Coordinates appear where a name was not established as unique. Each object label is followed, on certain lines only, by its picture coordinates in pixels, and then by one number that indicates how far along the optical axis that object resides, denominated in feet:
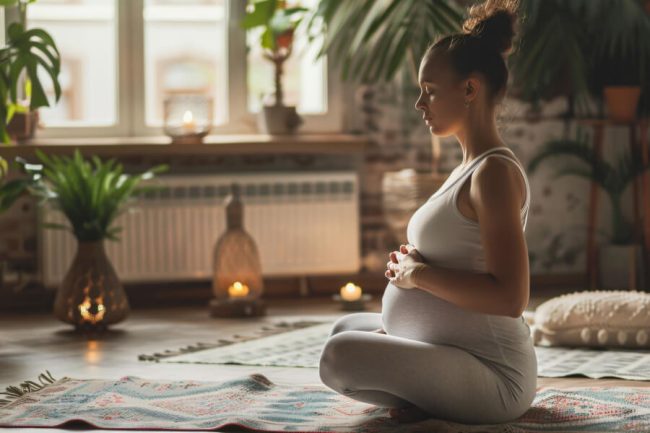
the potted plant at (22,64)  13.10
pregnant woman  7.87
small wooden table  17.60
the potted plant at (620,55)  16.33
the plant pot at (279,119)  17.46
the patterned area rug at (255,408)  8.48
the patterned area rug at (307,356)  11.08
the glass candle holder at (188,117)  16.92
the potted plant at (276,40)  16.83
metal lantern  15.79
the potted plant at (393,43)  15.06
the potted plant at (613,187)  17.72
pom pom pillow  12.23
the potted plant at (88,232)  14.16
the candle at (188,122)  16.93
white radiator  16.87
